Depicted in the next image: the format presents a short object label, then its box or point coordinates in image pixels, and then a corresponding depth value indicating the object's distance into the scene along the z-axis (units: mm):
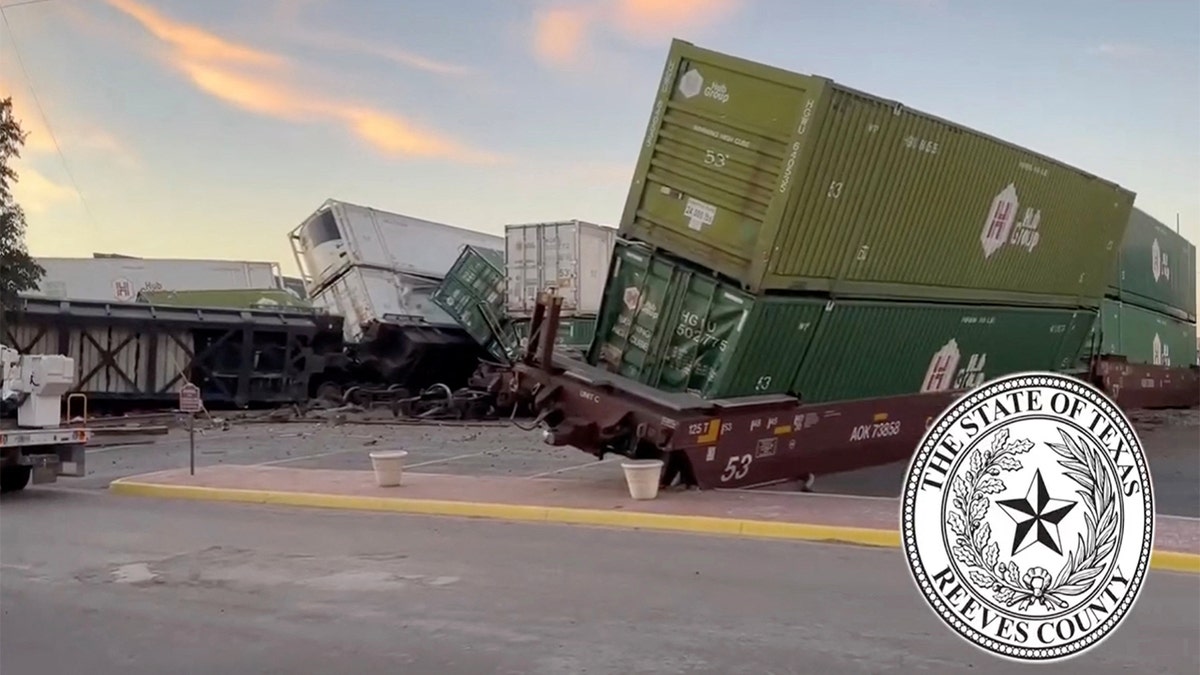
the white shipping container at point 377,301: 27922
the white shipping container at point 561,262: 25562
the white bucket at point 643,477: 11656
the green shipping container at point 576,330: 24625
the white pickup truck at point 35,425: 13078
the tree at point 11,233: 20750
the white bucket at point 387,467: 12969
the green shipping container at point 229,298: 35219
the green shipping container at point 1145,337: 20453
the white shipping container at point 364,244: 28219
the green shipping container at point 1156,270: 22320
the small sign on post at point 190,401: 14172
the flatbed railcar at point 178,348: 25500
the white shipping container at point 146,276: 37344
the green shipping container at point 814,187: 11648
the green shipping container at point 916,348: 13000
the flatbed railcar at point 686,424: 11750
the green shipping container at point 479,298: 26891
